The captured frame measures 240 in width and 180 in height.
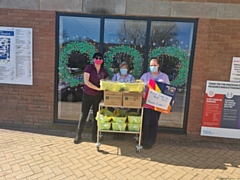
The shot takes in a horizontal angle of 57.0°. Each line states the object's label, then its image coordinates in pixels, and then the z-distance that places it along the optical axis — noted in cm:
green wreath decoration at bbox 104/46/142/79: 479
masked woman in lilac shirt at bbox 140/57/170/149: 410
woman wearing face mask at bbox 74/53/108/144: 410
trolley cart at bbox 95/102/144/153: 400
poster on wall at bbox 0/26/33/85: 472
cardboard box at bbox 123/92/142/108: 382
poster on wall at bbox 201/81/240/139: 460
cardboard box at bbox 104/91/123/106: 383
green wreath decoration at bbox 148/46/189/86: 471
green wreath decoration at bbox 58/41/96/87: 485
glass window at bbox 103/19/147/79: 473
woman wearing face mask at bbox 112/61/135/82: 428
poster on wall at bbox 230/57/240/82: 451
